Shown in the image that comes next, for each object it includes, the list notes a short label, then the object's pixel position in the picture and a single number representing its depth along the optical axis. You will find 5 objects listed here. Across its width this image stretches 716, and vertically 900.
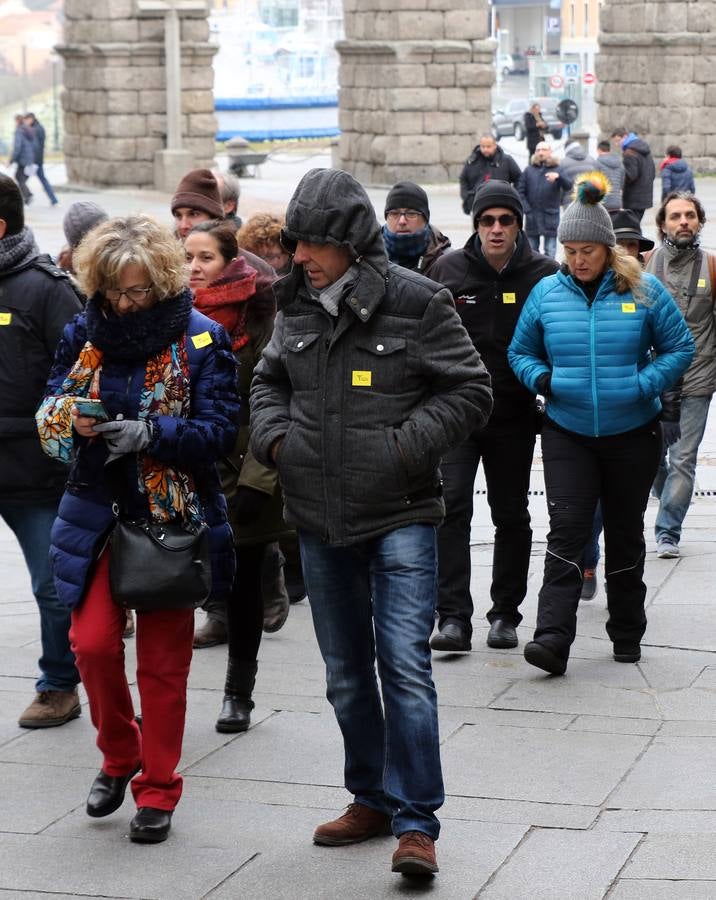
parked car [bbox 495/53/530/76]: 68.75
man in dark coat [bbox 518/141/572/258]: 21.56
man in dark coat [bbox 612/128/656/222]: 25.20
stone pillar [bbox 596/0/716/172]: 33.62
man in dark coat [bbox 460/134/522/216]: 22.83
